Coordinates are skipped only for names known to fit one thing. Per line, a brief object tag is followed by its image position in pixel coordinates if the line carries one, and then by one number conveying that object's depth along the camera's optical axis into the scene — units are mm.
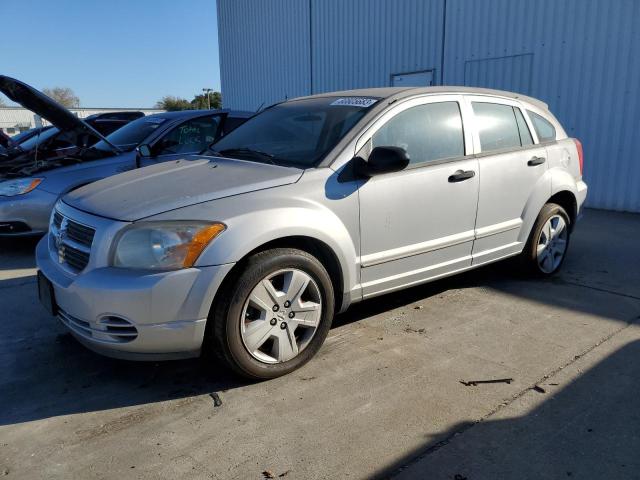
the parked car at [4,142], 7116
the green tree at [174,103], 68500
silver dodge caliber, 2801
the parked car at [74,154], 5797
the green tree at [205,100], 71938
